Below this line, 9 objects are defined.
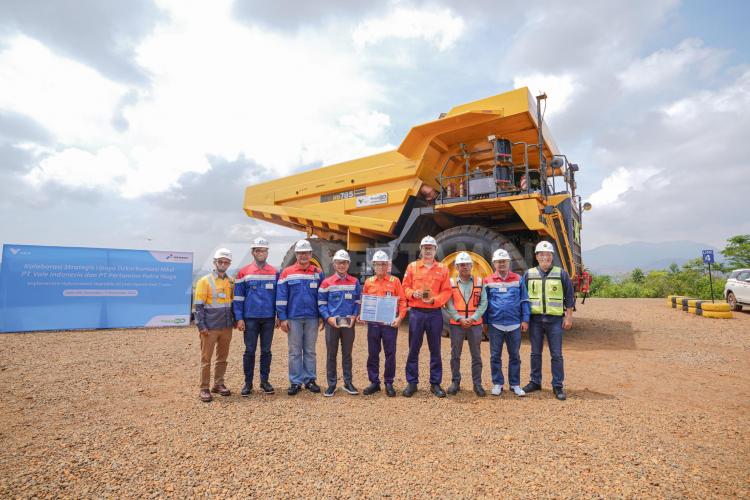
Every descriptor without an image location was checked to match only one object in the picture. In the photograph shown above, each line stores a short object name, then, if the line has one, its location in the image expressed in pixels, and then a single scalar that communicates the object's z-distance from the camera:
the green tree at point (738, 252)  23.23
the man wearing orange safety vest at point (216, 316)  4.29
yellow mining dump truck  6.85
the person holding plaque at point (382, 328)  4.38
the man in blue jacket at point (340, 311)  4.48
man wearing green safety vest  4.41
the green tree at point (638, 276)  27.29
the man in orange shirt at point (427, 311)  4.35
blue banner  8.23
